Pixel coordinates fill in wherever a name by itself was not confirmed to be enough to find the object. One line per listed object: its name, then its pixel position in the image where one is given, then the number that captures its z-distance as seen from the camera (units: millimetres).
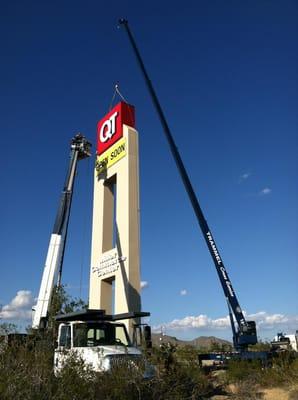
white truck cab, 9250
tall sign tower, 20609
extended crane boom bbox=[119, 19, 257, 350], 15906
